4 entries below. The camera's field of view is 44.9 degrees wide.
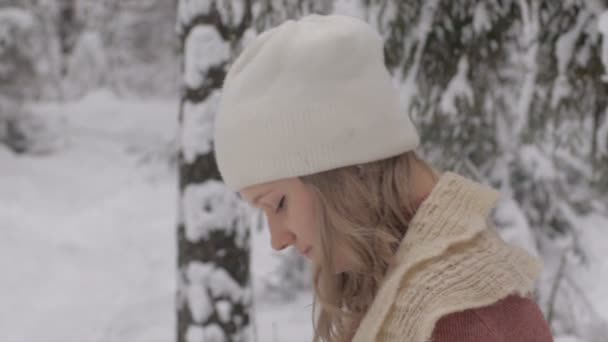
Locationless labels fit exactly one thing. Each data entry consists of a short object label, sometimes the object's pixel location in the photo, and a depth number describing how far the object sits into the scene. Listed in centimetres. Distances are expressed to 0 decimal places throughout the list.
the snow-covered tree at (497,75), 359
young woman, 141
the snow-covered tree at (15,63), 1027
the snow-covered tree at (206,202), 342
